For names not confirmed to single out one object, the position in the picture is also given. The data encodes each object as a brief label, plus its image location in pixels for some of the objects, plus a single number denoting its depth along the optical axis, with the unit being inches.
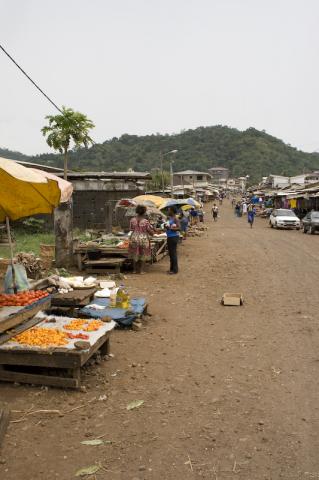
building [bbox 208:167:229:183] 4590.1
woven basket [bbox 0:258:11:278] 465.7
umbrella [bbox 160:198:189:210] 628.0
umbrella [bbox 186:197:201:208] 828.6
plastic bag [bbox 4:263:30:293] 270.1
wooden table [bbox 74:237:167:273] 487.5
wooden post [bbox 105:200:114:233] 862.6
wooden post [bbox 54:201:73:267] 496.7
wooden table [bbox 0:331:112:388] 198.2
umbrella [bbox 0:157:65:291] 205.5
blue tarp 292.5
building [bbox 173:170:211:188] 3496.3
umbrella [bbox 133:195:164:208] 666.2
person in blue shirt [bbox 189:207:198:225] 1275.6
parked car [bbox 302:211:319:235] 1059.9
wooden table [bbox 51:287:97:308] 296.7
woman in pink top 480.4
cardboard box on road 362.6
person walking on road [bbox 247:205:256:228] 1294.3
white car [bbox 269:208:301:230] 1234.6
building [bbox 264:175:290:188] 2556.6
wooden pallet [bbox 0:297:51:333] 210.2
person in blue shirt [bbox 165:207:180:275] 492.1
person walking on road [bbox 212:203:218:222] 1624.1
